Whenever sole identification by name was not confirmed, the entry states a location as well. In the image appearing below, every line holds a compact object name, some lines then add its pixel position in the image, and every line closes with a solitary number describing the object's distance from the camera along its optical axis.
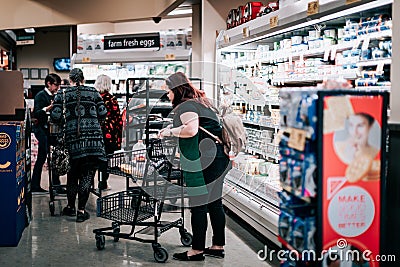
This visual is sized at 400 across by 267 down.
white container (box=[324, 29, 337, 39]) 4.49
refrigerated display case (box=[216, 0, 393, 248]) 3.73
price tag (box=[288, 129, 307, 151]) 2.30
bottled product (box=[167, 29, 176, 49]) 10.48
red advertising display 2.28
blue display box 5.09
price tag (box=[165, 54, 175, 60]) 10.24
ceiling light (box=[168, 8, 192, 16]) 9.95
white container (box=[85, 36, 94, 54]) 11.30
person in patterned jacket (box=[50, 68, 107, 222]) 6.12
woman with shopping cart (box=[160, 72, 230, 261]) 4.55
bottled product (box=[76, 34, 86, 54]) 11.43
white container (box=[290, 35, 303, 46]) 5.11
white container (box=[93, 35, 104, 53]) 11.29
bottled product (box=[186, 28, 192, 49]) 10.38
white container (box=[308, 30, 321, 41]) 4.72
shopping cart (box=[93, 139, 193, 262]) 4.91
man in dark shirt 7.59
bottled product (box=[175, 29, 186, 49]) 10.43
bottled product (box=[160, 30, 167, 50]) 10.58
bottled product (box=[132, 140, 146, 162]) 5.21
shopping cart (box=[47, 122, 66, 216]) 6.52
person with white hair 7.49
